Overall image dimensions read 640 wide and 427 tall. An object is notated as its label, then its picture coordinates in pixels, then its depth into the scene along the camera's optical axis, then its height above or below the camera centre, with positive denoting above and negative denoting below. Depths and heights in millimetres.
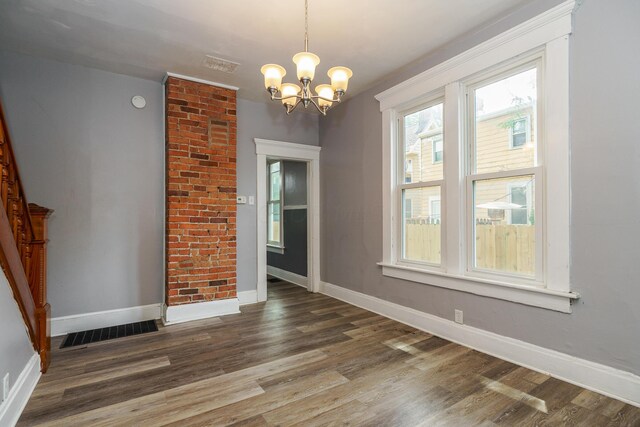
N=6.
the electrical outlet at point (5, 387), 1786 -968
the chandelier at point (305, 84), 2031 +910
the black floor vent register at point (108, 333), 3104 -1221
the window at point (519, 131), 2618 +681
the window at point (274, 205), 6391 +189
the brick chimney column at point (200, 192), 3648 +271
